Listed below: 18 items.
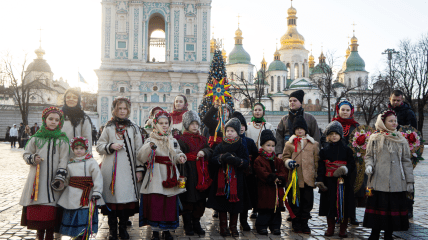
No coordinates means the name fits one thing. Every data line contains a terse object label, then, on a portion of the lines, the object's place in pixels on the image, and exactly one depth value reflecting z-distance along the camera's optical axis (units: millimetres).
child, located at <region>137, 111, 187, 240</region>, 5152
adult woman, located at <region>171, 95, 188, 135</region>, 7008
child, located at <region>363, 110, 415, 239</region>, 5039
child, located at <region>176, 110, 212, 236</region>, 5527
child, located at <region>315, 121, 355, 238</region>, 5398
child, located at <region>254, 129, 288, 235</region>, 5513
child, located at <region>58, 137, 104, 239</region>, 4699
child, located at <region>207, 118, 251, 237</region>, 5430
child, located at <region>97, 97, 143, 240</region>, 5164
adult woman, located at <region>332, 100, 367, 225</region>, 6163
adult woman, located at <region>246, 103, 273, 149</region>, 6926
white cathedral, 29891
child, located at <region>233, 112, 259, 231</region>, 5777
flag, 46031
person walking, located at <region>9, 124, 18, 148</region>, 24891
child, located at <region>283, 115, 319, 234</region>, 5652
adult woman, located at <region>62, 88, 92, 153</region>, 5391
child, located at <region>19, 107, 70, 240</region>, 4648
